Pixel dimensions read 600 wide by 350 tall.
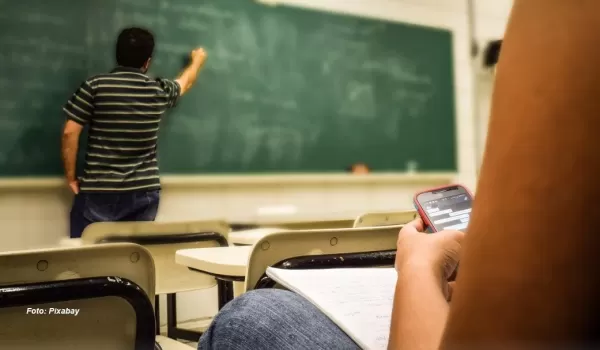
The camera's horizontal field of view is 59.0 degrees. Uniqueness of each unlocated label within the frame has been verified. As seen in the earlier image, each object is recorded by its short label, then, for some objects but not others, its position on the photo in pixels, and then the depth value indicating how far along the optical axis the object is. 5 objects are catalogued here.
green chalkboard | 2.84
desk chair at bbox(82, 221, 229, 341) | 1.99
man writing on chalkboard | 2.73
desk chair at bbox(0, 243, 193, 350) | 1.04
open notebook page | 0.65
